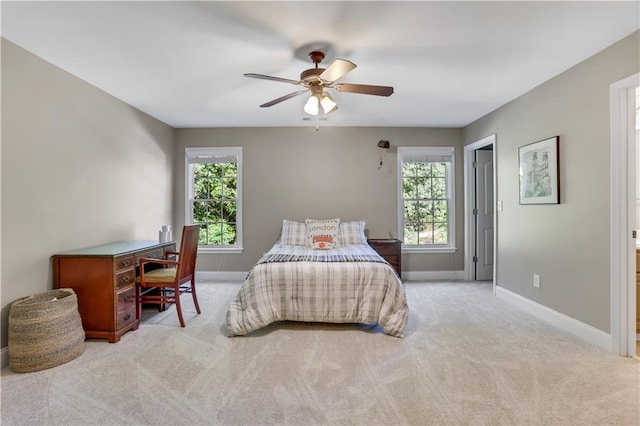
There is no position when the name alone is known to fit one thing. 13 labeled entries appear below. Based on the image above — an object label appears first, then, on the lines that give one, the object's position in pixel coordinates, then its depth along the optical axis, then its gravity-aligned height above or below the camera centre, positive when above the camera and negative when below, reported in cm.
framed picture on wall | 286 +38
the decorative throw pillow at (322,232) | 387 -31
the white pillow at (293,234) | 420 -34
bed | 269 -78
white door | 466 -9
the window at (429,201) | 477 +14
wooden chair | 288 -65
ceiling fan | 214 +100
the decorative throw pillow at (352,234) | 418 -34
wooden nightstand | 429 -61
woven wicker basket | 208 -88
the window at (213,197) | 475 +22
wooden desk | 252 -63
